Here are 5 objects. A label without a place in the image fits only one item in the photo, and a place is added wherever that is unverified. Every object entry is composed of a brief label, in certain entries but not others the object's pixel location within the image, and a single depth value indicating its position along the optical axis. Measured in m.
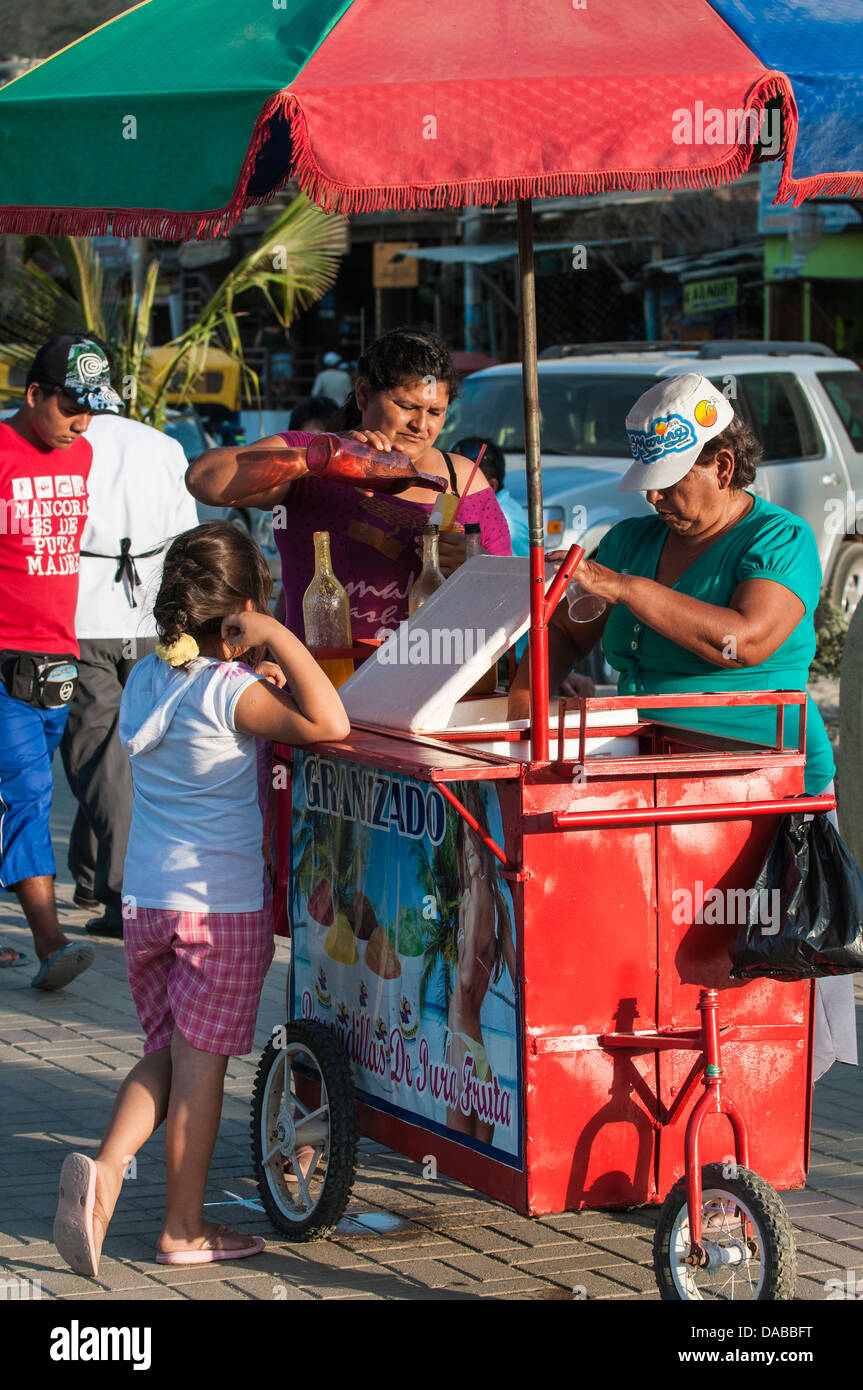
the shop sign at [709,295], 20.55
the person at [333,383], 19.12
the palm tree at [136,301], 12.27
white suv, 11.11
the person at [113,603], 6.46
